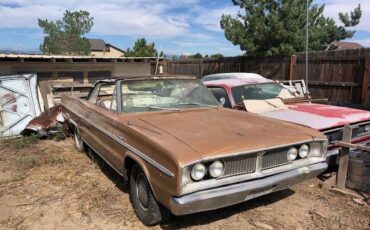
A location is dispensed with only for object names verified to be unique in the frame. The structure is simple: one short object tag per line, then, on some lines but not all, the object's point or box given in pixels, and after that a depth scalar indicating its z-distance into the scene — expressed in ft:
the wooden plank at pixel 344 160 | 15.39
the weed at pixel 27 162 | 20.62
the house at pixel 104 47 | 217.15
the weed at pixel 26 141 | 25.65
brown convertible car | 10.36
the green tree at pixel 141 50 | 106.01
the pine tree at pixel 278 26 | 46.88
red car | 16.79
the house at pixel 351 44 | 139.54
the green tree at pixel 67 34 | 123.75
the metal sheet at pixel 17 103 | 30.94
